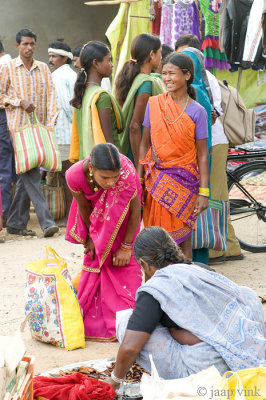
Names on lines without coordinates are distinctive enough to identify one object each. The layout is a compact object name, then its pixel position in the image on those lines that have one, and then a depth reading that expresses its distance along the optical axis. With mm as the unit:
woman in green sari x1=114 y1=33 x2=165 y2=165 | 5191
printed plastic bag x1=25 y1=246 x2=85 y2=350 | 4145
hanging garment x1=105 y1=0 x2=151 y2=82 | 7953
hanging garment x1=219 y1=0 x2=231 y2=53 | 7930
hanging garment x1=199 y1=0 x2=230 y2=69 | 8047
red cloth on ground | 3221
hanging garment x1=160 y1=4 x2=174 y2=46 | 8008
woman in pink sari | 4102
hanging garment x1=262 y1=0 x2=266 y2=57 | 4781
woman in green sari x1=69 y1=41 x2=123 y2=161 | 5074
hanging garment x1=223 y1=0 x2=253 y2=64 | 7941
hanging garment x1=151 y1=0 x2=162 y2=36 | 8156
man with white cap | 7574
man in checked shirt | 6902
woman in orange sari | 4727
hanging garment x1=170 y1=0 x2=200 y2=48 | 7918
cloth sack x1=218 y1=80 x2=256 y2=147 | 5816
